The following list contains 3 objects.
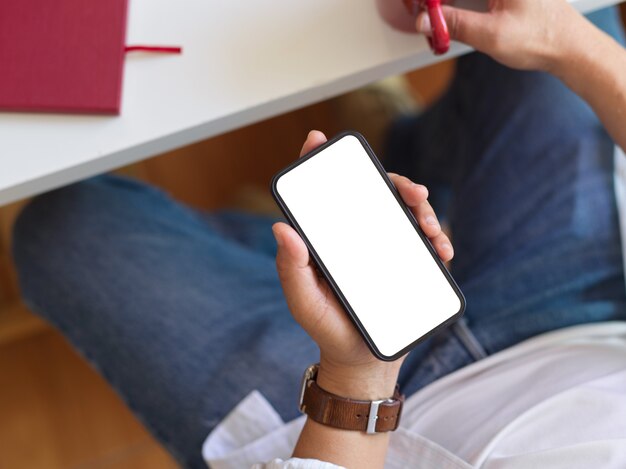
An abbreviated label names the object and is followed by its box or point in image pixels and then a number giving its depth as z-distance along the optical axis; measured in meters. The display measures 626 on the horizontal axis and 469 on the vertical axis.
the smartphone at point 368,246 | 0.50
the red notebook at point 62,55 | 0.56
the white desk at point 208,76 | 0.56
